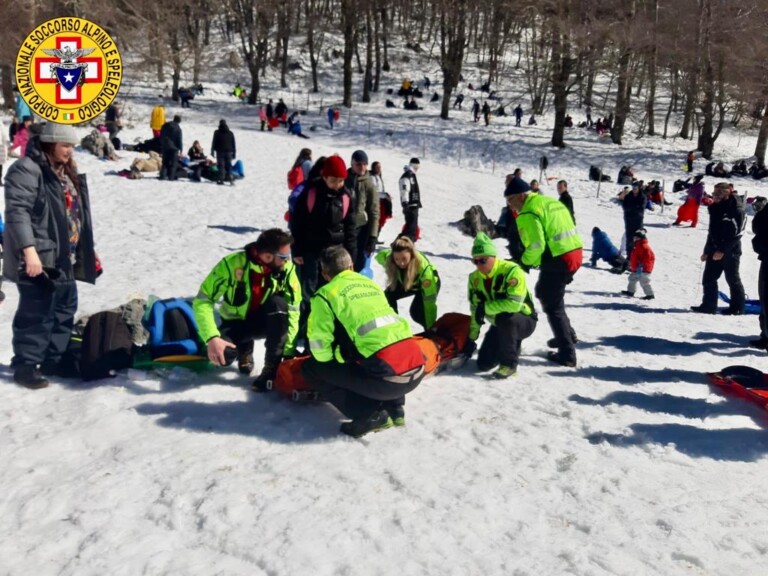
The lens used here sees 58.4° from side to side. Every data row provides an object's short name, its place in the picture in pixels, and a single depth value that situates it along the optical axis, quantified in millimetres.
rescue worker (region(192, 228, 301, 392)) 4859
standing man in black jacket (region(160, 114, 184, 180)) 15180
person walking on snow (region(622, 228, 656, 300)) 9836
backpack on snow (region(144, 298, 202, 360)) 5211
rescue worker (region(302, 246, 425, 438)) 4199
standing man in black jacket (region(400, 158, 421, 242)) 11273
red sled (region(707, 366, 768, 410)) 5043
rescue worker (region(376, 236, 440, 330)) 5883
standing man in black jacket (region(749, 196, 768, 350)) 6496
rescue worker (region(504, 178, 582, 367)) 5719
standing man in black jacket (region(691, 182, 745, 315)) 8836
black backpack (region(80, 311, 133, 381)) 4977
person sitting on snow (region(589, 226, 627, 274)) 12142
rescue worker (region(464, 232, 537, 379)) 5418
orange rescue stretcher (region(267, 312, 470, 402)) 4730
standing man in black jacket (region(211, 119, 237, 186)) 15641
